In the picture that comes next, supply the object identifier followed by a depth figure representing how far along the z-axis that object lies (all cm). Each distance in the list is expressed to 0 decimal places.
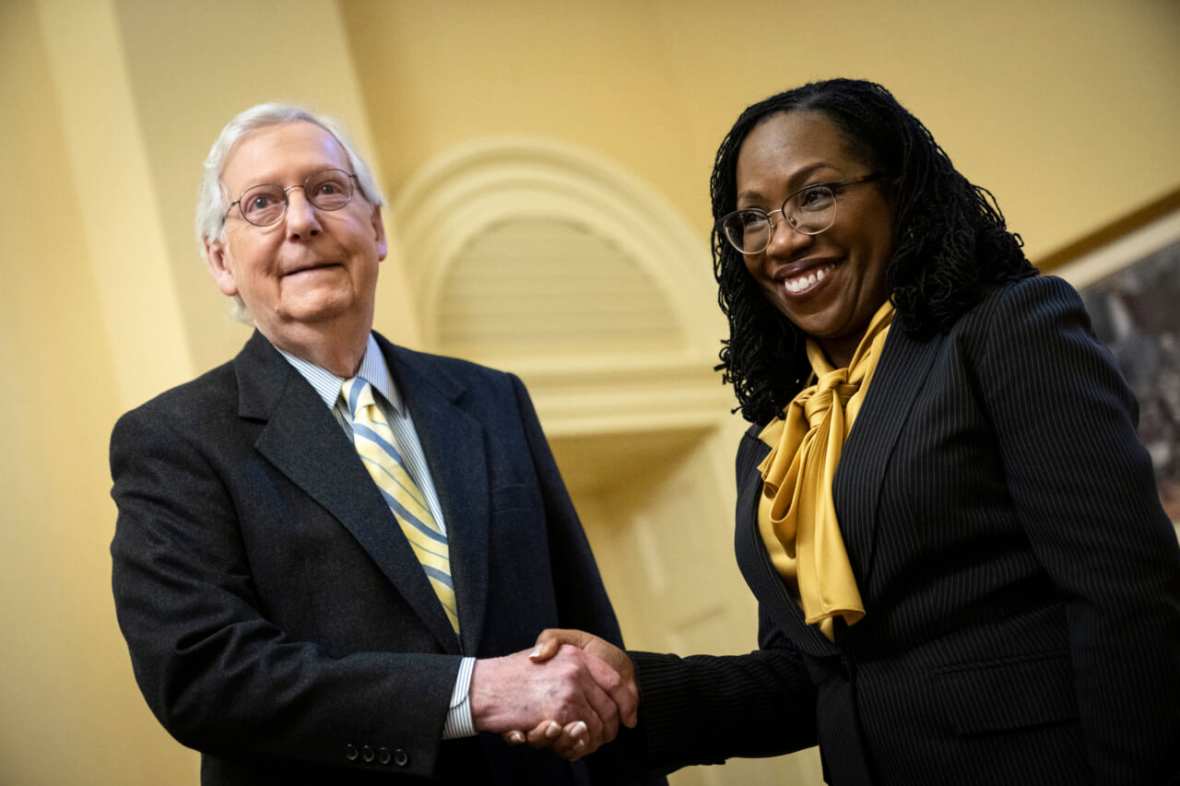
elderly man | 196
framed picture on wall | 344
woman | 159
